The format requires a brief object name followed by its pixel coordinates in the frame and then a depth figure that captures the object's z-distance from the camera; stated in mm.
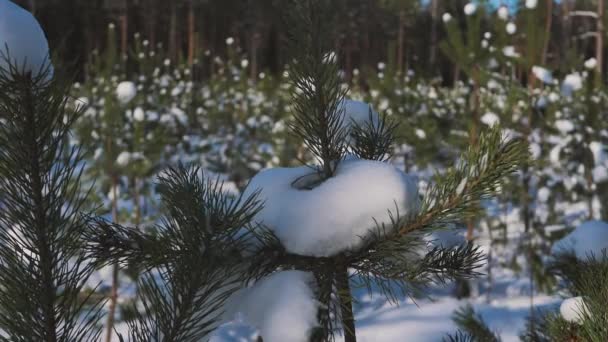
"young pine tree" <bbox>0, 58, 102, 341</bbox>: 476
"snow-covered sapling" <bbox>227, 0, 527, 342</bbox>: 585
